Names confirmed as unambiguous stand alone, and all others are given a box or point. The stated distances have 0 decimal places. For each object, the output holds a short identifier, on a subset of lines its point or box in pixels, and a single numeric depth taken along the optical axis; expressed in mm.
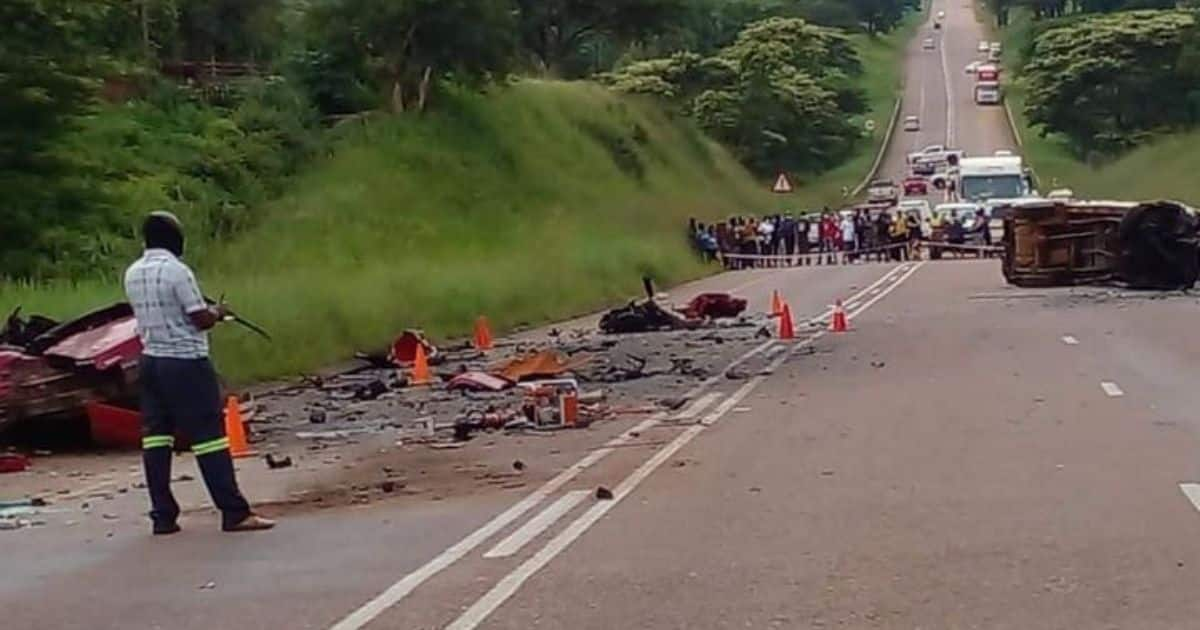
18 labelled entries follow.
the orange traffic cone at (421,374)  24453
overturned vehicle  37531
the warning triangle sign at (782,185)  72875
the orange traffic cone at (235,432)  18297
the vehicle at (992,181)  68438
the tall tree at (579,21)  85938
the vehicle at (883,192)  84500
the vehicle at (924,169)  95688
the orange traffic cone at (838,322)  30641
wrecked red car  18312
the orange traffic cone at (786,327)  29411
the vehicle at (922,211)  65312
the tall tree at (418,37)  60344
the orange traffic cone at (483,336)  30945
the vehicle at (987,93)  126312
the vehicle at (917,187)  90812
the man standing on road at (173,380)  13055
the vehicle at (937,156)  95375
